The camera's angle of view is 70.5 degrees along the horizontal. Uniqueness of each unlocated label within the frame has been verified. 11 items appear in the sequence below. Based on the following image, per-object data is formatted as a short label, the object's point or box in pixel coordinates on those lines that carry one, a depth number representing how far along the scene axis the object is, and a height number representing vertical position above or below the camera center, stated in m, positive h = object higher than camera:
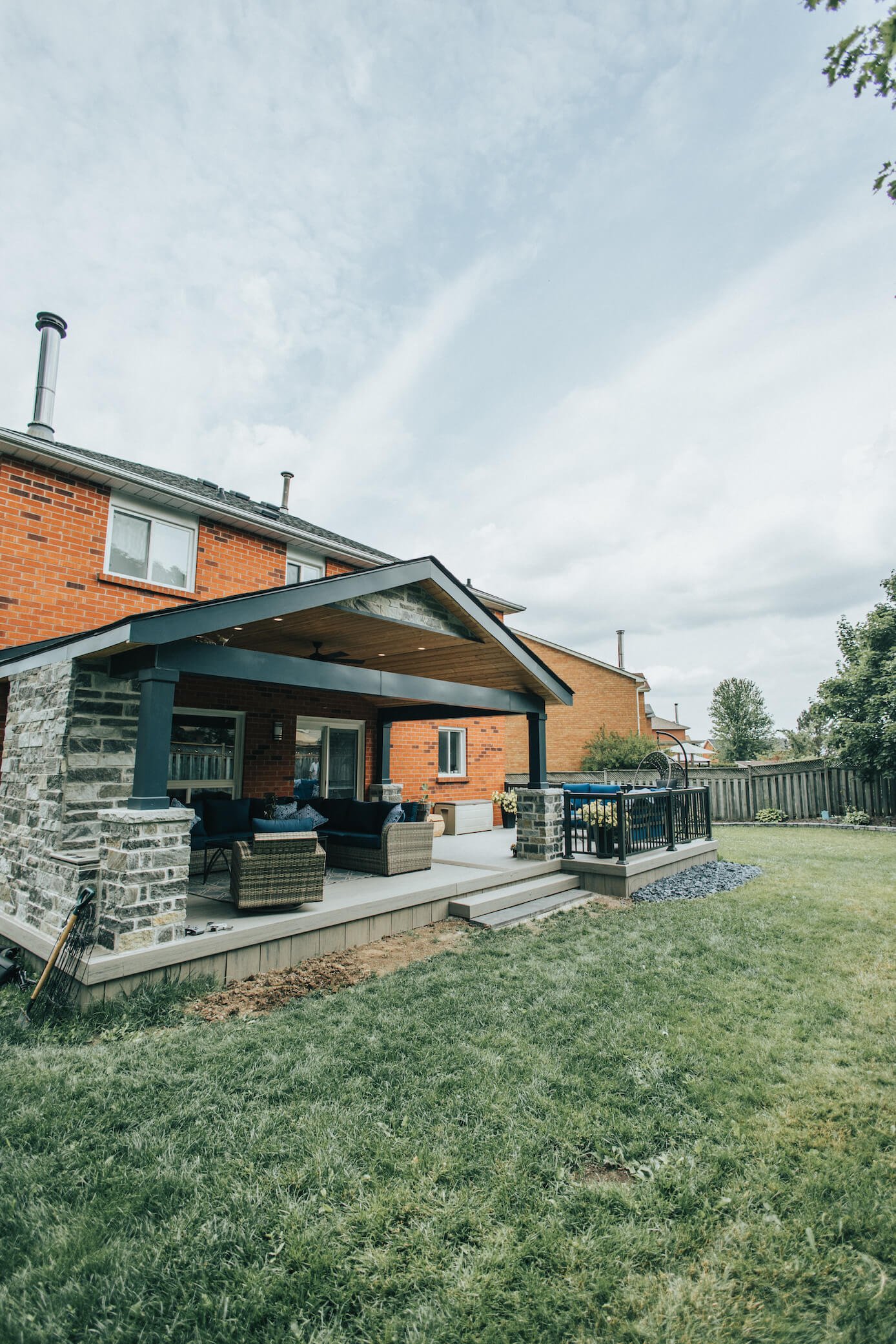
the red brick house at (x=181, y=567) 7.28 +2.62
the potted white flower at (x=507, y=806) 13.66 -0.83
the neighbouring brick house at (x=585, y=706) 23.70 +2.47
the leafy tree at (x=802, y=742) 30.91 +1.27
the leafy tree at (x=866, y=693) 14.73 +1.80
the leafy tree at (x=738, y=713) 42.03 +3.61
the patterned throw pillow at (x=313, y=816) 7.17 -0.60
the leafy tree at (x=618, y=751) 19.86 +0.51
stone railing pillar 8.66 -0.78
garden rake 4.26 -1.33
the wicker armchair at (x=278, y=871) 5.46 -0.91
